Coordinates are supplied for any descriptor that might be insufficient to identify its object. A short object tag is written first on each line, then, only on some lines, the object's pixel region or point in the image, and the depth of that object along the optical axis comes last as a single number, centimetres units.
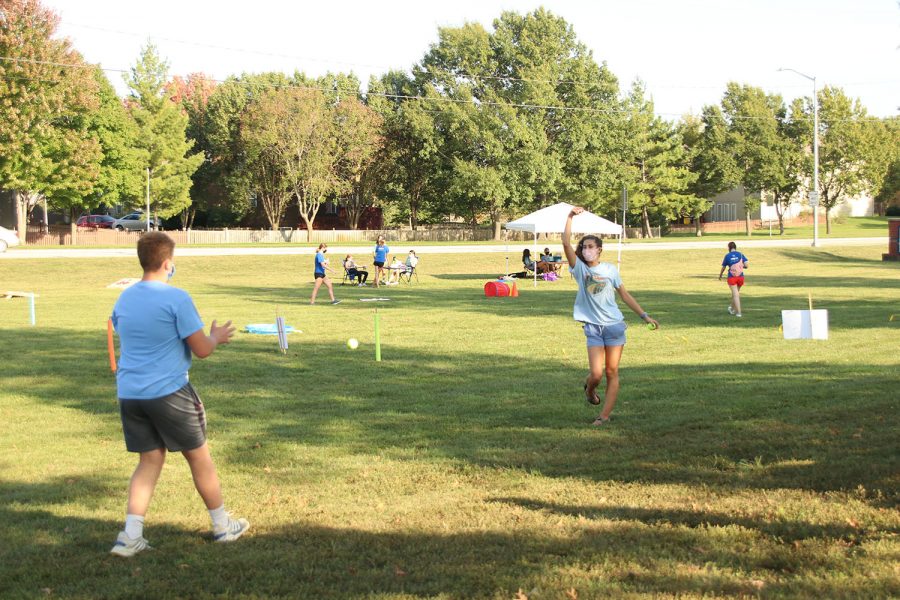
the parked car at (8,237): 4546
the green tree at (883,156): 7494
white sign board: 1325
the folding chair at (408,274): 3355
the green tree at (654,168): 6831
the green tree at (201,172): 6794
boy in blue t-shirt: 520
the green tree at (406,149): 6319
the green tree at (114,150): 5659
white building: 8650
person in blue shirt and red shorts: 1941
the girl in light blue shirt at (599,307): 895
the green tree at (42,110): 4766
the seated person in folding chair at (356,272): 3174
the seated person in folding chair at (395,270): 3256
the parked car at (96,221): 6712
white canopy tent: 3139
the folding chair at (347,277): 3223
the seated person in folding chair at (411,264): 3362
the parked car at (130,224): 6744
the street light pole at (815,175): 5053
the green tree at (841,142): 7331
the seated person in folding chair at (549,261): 3436
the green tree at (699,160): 7350
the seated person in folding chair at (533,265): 3350
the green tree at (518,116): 6112
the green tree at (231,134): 6531
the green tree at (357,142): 6203
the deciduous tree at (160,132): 5825
